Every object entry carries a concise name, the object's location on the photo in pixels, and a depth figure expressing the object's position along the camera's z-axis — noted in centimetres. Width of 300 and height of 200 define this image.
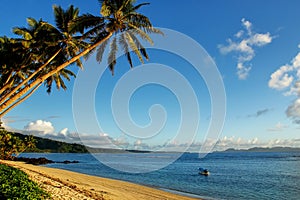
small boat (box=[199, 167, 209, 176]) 3844
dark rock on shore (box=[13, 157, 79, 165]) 5096
